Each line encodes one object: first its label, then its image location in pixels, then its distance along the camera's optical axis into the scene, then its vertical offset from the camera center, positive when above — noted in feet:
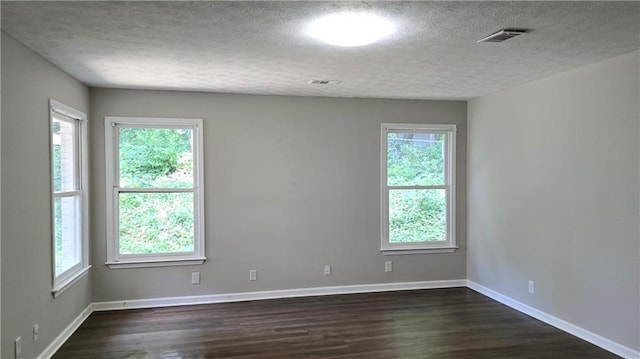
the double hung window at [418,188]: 17.90 -0.67
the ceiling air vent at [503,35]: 9.08 +2.75
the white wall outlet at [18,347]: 9.64 -3.69
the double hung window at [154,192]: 15.60 -0.69
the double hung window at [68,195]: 12.21 -0.66
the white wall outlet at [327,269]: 17.39 -3.70
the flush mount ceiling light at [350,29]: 8.34 +2.77
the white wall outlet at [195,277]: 16.22 -3.72
